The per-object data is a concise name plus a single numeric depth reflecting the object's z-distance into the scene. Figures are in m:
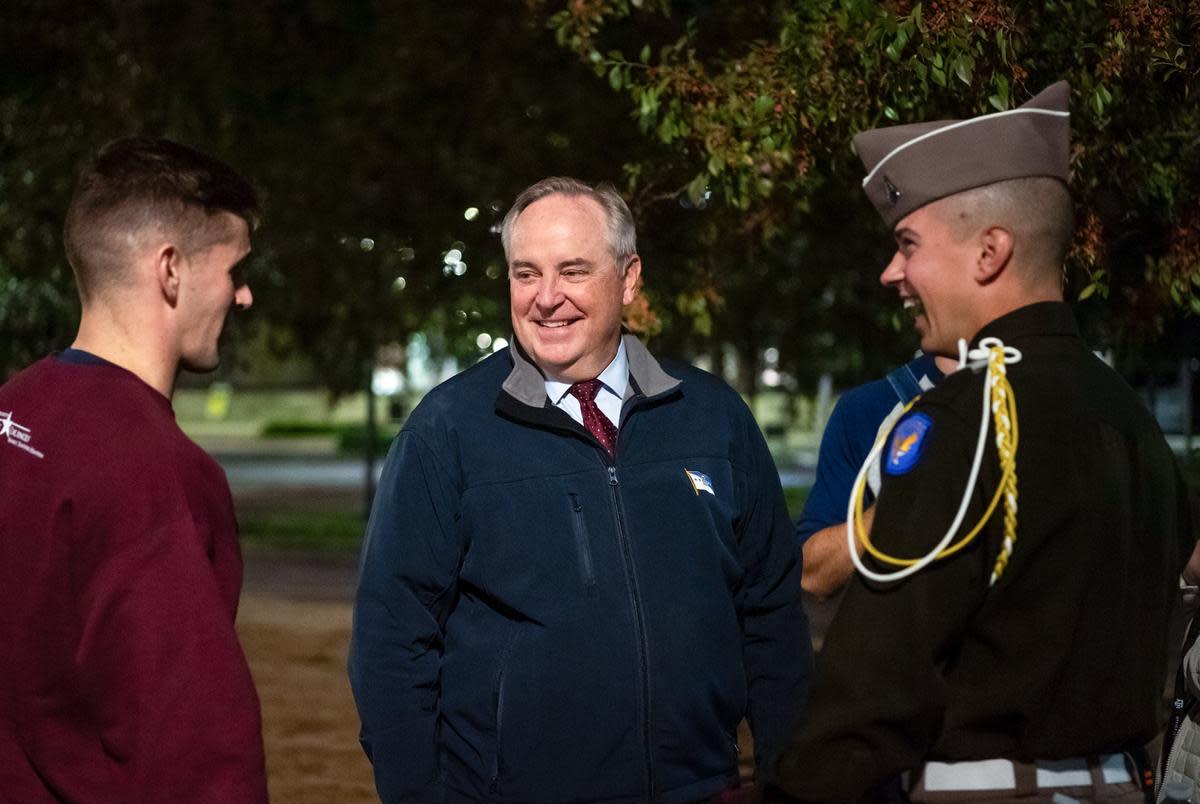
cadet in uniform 2.32
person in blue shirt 4.13
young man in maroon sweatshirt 2.38
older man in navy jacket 3.43
